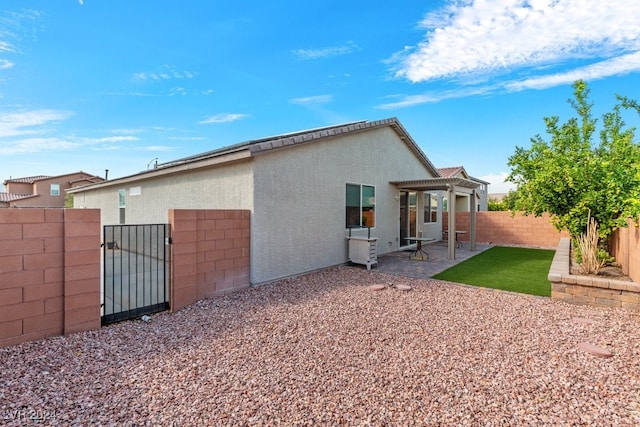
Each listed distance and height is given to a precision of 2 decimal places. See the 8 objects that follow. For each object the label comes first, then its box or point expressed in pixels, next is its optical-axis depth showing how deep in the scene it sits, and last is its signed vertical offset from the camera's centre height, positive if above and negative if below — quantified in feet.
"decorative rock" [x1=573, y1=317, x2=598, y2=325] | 16.43 -5.95
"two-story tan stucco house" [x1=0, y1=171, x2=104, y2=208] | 119.96 +8.34
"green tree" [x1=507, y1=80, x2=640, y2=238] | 24.30 +3.31
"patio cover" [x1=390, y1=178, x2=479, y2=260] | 37.22 +3.06
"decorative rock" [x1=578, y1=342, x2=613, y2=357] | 12.79 -5.92
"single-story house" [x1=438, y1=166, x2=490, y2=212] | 71.10 +6.13
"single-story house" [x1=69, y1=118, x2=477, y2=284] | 25.00 +1.87
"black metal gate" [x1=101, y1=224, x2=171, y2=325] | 17.02 -5.96
